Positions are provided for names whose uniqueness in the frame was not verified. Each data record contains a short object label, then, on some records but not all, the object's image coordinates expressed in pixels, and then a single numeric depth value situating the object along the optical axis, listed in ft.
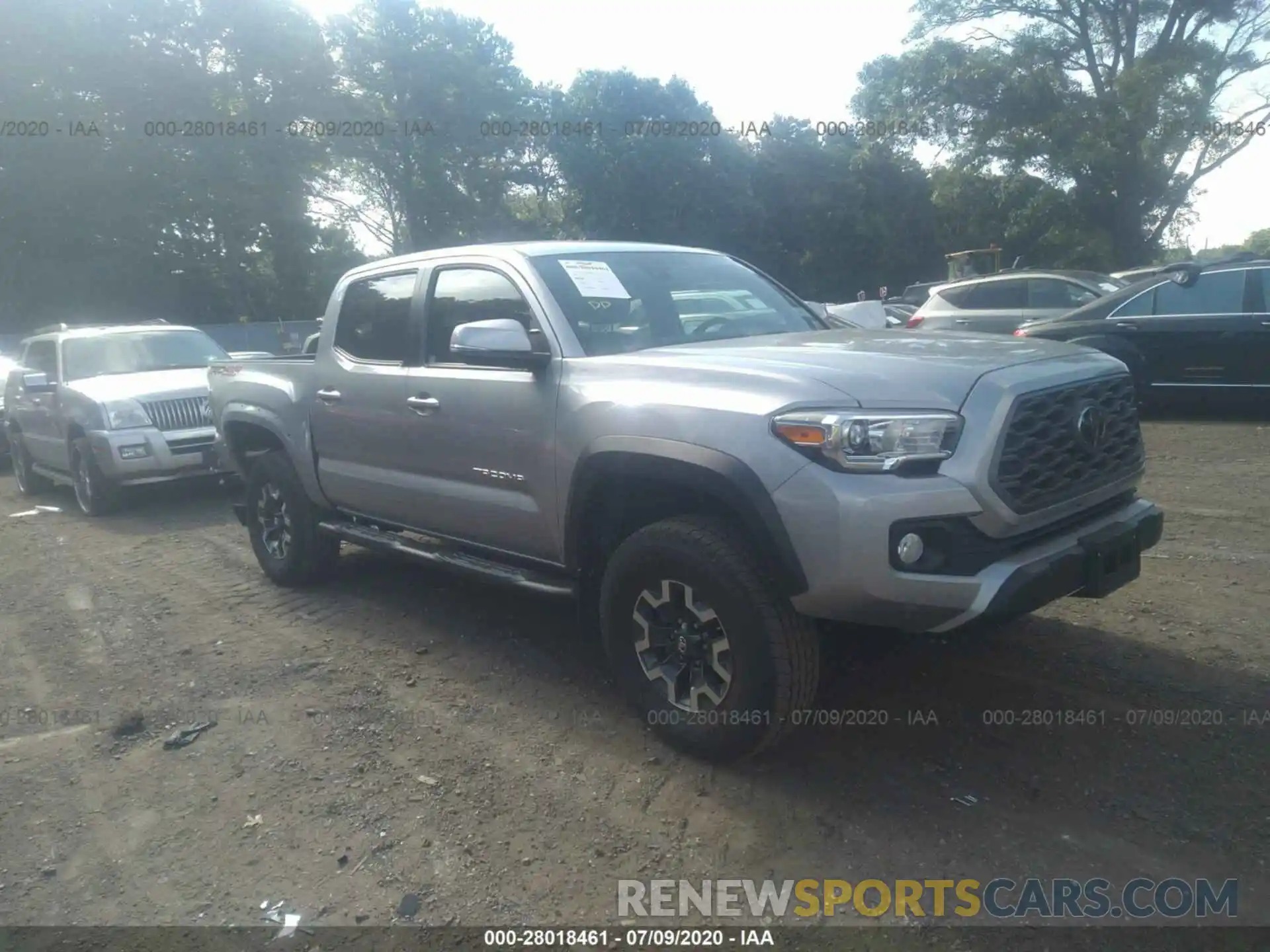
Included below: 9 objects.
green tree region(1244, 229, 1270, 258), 144.56
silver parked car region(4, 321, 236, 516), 28.68
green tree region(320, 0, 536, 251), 128.67
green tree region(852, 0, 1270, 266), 84.64
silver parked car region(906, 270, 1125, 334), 38.91
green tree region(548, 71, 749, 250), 129.80
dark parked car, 28.73
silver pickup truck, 9.75
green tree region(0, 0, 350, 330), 90.53
